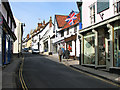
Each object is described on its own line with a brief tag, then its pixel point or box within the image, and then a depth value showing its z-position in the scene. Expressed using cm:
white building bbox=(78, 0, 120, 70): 1231
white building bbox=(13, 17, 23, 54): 3673
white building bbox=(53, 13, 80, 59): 2634
